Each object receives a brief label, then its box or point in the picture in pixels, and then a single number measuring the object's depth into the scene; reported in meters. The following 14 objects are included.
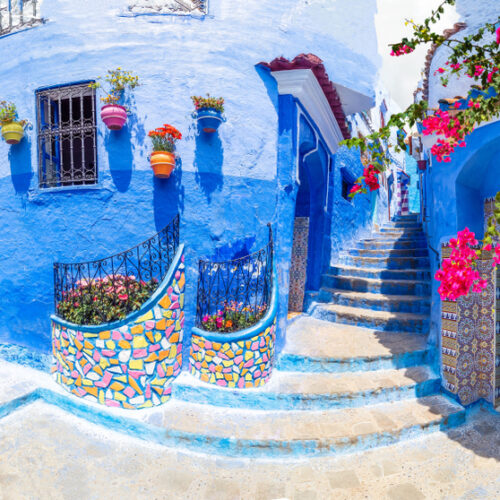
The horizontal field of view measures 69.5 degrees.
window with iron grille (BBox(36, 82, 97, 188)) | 5.01
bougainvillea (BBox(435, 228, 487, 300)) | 2.54
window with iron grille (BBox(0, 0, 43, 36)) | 5.34
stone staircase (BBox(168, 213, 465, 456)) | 3.88
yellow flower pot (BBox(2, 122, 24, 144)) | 5.21
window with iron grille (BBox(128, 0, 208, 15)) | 4.94
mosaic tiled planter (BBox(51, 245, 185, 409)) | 4.37
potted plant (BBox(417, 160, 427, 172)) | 10.04
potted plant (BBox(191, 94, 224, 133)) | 4.67
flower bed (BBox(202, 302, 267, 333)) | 4.59
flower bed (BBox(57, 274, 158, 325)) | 4.43
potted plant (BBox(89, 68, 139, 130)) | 4.66
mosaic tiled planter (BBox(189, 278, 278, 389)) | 4.50
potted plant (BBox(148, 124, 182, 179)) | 4.64
